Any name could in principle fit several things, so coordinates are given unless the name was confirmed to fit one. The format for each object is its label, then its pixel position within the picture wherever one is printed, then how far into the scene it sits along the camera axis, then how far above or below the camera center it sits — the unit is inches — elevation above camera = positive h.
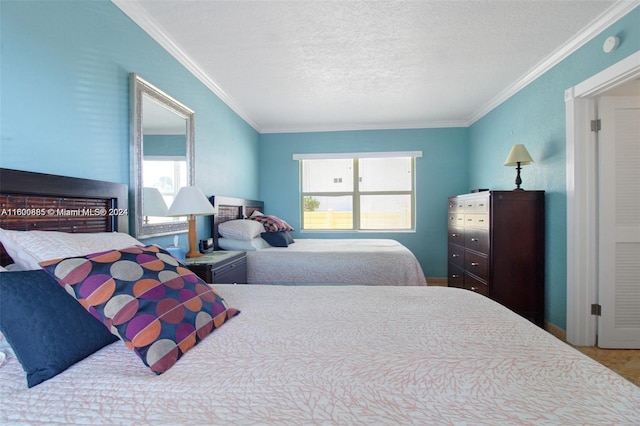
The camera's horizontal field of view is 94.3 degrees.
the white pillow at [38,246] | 39.6 -5.0
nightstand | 82.6 -17.3
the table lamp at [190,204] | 85.7 +1.7
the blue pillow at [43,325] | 29.3 -12.2
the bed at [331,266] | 114.0 -22.2
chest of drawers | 112.3 -16.2
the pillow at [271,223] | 143.3 -6.7
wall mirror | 76.5 +16.0
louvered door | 91.7 -3.6
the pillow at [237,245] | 122.3 -14.7
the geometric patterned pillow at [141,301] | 32.7 -11.0
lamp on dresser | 116.1 +20.2
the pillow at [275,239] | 135.9 -13.5
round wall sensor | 80.0 +45.2
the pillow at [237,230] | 123.9 -8.6
